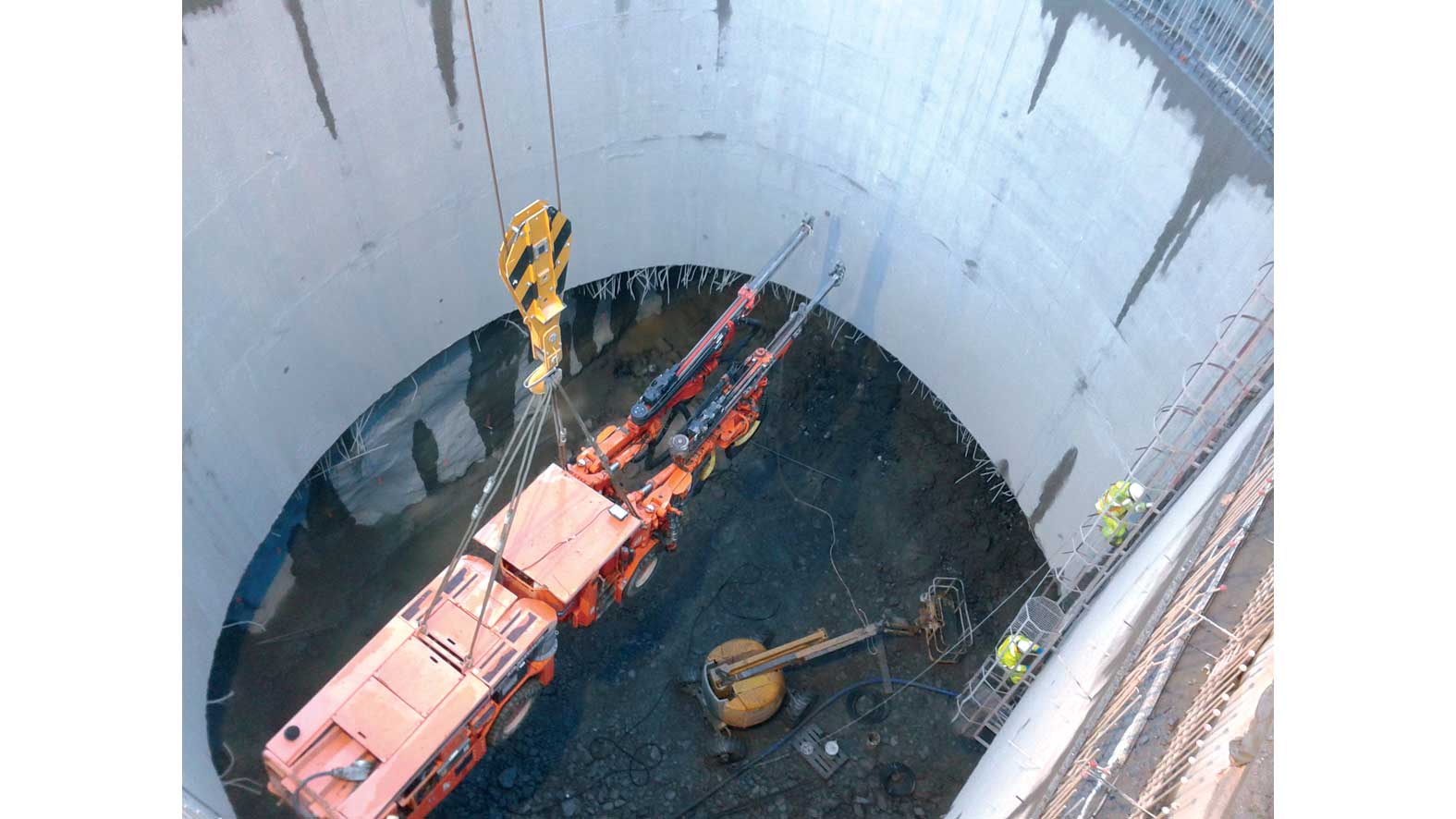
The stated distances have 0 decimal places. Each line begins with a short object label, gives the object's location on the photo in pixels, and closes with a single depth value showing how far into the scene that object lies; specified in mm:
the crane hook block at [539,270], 9531
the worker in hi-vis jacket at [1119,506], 12281
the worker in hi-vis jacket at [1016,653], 13160
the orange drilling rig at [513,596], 10203
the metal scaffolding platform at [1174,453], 11906
